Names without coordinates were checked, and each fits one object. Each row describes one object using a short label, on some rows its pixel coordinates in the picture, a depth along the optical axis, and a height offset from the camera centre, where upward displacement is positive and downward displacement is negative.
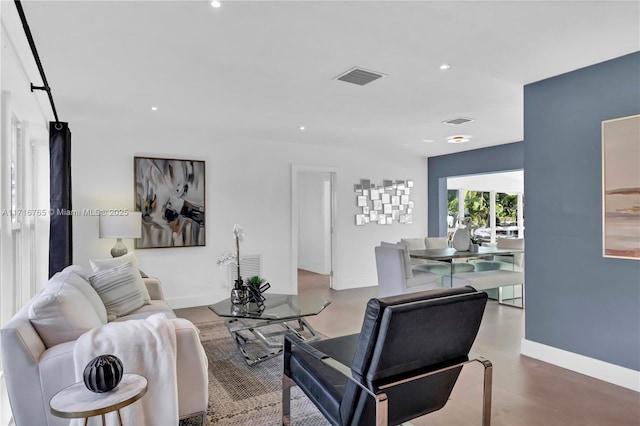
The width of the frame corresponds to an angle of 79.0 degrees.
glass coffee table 3.35 -0.92
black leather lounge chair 1.67 -0.72
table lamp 4.50 -0.18
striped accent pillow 3.07 -0.64
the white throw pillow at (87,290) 2.57 -0.54
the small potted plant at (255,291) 3.66 -0.76
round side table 1.47 -0.75
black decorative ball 1.56 -0.66
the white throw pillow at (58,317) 2.03 -0.56
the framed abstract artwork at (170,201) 5.17 +0.14
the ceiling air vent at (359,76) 3.21 +1.15
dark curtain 3.90 +0.15
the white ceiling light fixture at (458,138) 5.91 +1.10
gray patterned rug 2.47 -1.33
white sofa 1.85 -0.72
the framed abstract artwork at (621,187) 2.93 +0.17
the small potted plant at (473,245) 5.27 -0.48
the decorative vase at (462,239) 5.30 -0.40
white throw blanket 1.90 -0.74
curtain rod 2.18 +1.08
